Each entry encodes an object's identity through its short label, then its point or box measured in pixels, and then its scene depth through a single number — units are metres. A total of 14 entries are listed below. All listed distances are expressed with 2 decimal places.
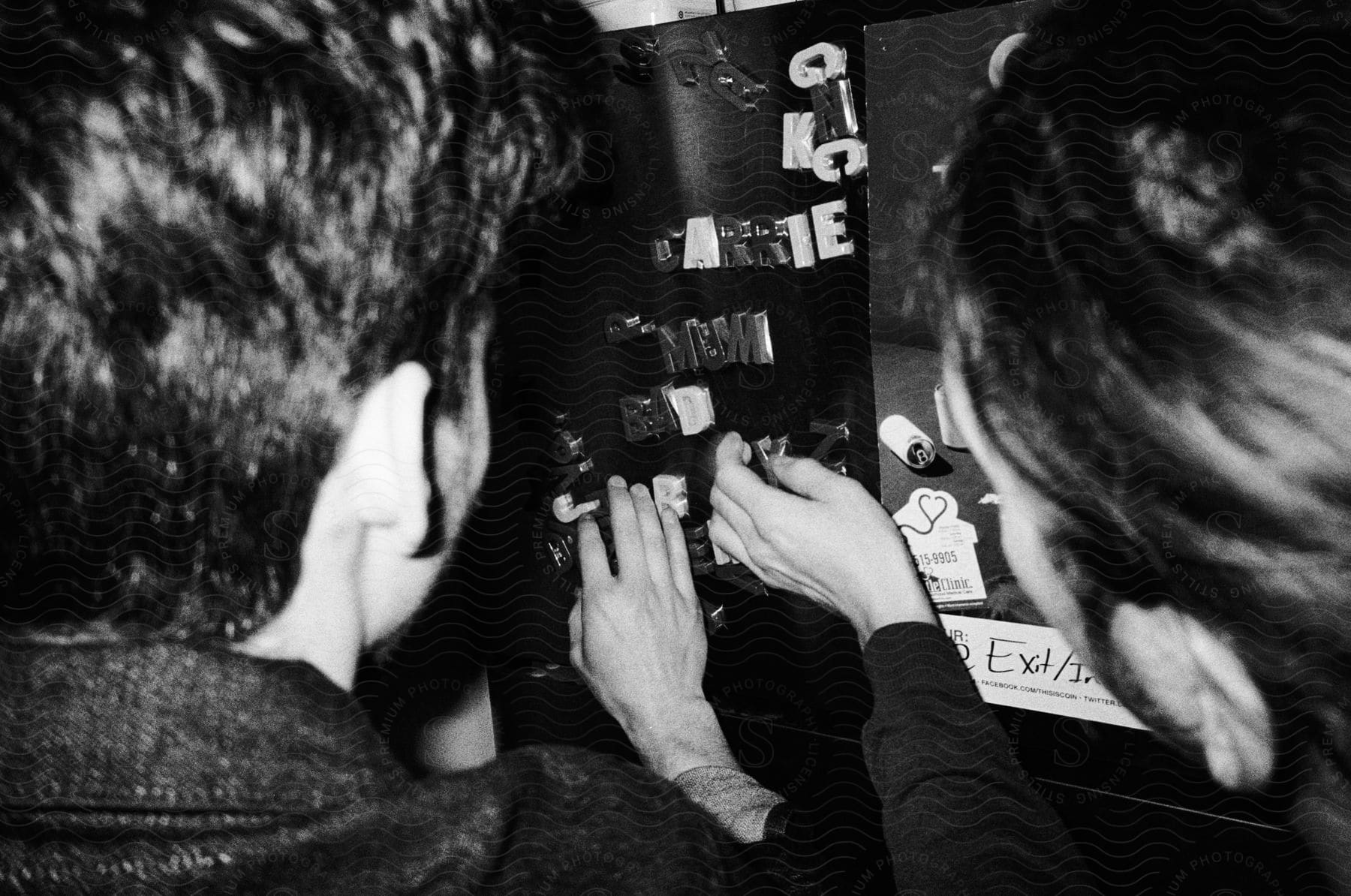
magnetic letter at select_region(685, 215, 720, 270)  1.05
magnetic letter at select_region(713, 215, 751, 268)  1.03
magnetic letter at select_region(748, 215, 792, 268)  1.00
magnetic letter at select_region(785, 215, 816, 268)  0.99
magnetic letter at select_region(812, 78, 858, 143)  0.94
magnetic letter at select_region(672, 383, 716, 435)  1.09
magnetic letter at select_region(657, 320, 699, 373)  1.08
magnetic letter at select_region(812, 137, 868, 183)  0.95
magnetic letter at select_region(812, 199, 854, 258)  0.97
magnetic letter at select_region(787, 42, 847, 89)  0.94
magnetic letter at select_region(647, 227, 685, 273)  1.08
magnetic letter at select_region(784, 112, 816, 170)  0.97
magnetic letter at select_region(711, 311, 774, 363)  1.03
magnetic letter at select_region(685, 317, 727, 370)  1.06
